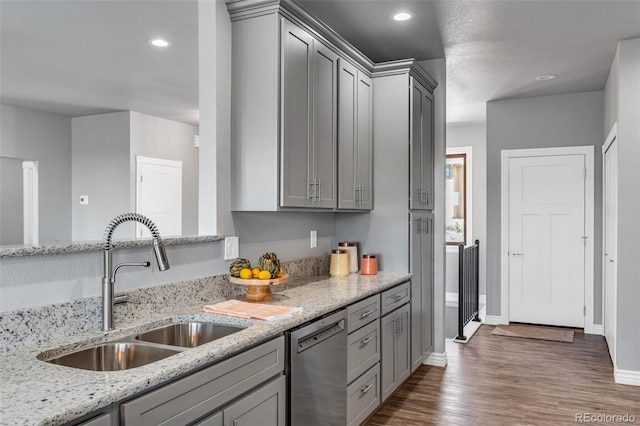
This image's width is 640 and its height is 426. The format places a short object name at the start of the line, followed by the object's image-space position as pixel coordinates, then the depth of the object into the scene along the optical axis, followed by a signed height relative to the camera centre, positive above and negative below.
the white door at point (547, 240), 5.70 -0.34
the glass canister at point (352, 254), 3.75 -0.33
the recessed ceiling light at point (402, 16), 3.39 +1.36
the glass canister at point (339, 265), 3.60 -0.40
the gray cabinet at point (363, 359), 2.76 -0.88
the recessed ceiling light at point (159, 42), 4.16 +1.45
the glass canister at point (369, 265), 3.69 -0.41
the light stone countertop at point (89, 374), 1.16 -0.46
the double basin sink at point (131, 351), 1.68 -0.51
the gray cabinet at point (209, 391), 1.37 -0.58
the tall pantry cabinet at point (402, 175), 3.79 +0.28
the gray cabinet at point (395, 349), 3.23 -0.96
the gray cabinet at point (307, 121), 2.68 +0.53
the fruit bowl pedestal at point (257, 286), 2.50 -0.39
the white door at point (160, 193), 7.12 +0.27
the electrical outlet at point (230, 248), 2.66 -0.20
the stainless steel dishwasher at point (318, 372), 2.16 -0.77
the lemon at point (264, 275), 2.53 -0.33
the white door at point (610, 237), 4.15 -0.25
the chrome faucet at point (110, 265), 1.85 -0.21
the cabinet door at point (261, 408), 1.74 -0.75
